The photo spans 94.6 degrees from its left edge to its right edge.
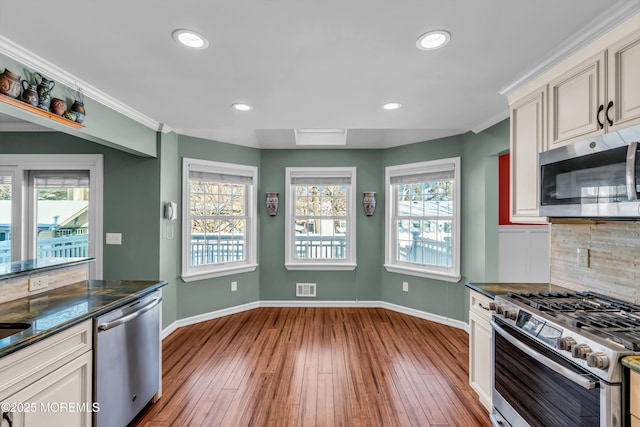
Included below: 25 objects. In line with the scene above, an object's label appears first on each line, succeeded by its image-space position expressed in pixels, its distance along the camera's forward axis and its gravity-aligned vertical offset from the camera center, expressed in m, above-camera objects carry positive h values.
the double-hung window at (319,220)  4.50 -0.11
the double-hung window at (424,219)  3.84 -0.09
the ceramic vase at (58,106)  1.97 +0.72
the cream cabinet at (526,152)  1.96 +0.43
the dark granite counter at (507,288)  2.04 -0.54
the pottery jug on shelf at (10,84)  1.65 +0.73
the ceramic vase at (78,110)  2.14 +0.75
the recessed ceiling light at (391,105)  2.57 +0.96
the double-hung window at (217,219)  3.85 -0.09
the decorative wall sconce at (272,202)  4.39 +0.16
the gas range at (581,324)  1.14 -0.52
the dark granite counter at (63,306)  1.31 -0.54
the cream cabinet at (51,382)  1.22 -0.79
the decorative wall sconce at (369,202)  4.35 +0.16
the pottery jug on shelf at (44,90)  1.90 +0.79
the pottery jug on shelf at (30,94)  1.79 +0.73
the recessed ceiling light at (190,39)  1.59 +0.97
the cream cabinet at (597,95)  1.38 +0.63
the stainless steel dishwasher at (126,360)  1.67 -0.94
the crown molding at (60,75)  1.72 +0.95
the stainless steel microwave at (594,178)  1.25 +0.18
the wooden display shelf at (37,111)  1.68 +0.64
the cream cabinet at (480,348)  2.07 -0.99
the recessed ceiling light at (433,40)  1.58 +0.96
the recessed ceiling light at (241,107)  2.64 +0.97
